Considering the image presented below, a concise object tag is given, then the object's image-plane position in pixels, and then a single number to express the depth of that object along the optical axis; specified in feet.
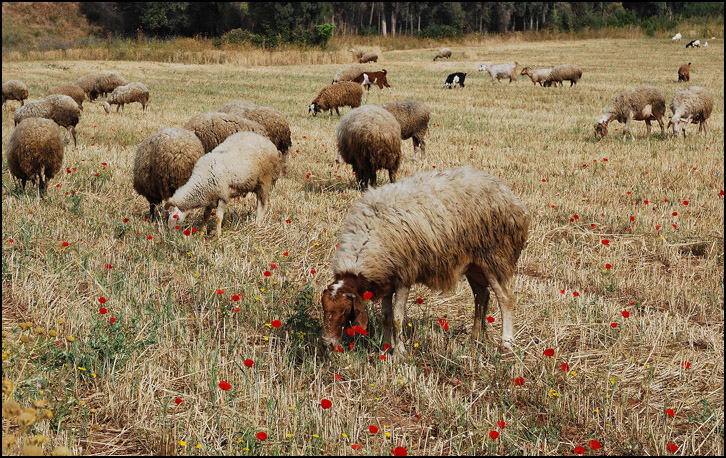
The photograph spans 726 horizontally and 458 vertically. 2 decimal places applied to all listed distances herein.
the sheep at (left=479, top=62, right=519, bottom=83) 102.06
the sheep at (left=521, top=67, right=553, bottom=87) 97.09
